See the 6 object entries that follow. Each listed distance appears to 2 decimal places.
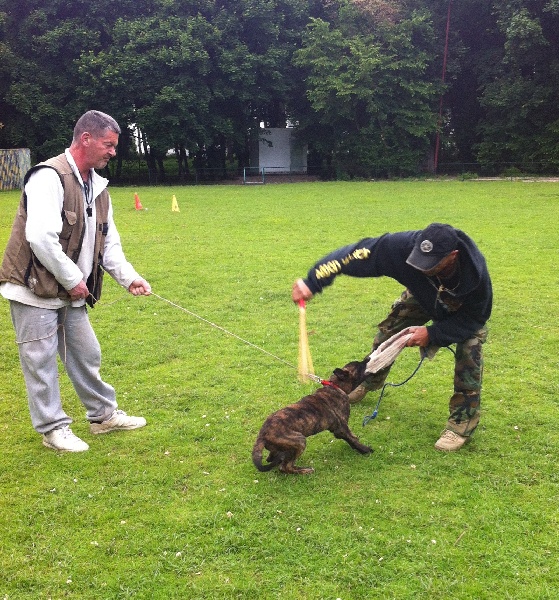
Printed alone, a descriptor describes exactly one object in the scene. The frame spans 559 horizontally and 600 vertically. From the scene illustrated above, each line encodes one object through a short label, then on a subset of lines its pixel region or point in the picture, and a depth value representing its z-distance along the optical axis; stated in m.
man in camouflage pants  4.19
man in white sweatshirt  4.30
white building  37.34
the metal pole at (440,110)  33.28
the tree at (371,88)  31.86
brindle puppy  4.25
